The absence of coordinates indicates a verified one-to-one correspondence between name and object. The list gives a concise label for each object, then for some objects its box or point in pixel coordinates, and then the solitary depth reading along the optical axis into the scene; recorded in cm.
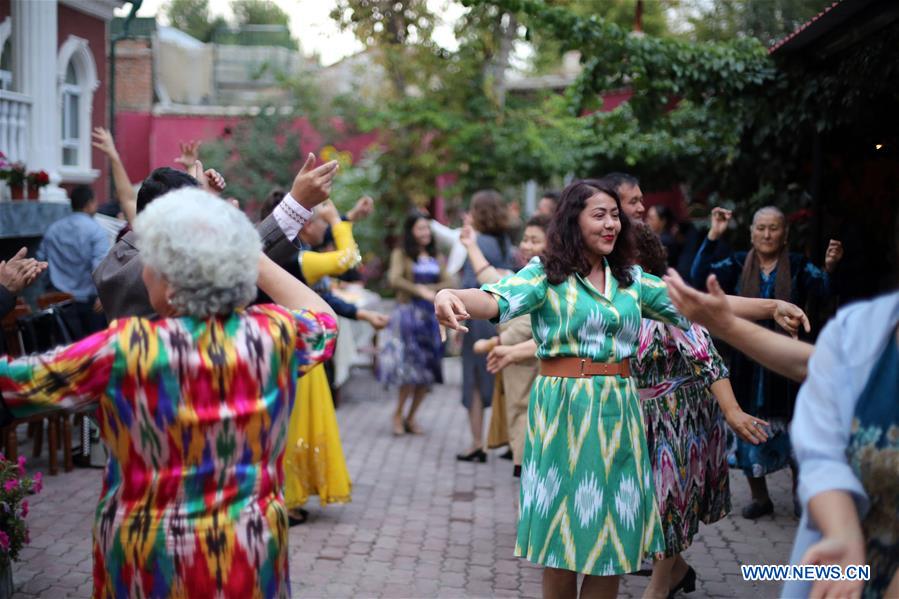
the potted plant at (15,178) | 938
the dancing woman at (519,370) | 725
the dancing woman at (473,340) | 860
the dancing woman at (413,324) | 959
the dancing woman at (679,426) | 480
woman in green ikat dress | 390
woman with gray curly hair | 259
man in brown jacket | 359
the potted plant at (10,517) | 475
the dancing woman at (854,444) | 239
